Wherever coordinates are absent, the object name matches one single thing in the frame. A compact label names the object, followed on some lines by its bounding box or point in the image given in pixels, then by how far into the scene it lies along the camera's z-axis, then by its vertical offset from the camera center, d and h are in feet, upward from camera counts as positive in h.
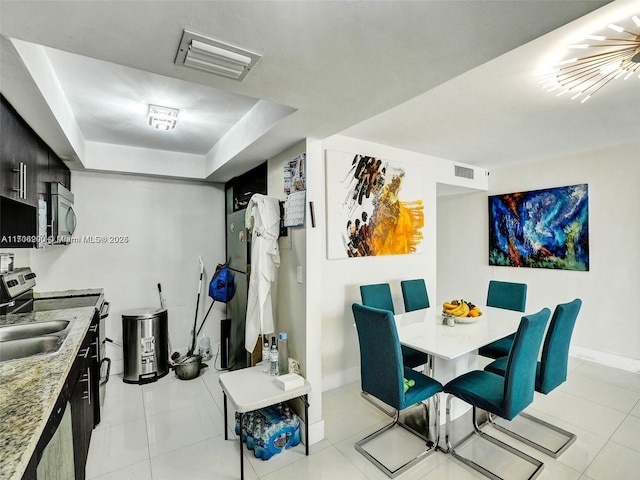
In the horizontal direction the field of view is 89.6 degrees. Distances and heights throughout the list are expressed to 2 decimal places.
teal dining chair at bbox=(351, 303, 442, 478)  6.44 -2.86
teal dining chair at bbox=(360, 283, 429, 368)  9.01 -1.92
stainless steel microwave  8.15 +0.79
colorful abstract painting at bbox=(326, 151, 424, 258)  10.46 +1.15
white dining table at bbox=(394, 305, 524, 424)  7.06 -2.33
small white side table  6.47 -3.22
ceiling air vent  4.10 +2.52
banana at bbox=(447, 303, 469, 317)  8.82 -1.97
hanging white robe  8.55 -0.65
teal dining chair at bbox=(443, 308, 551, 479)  6.08 -3.13
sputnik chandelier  5.54 +3.40
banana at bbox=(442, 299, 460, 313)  9.05 -1.90
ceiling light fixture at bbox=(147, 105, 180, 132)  8.00 +3.19
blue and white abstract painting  12.78 +0.44
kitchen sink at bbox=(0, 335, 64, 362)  5.74 -1.87
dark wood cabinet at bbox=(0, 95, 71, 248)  5.57 +1.35
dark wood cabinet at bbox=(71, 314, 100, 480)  5.41 -3.04
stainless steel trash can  10.77 -3.47
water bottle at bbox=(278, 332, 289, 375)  8.22 -3.03
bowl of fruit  8.75 -2.03
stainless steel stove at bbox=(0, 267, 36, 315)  7.17 -1.14
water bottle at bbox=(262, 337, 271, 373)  7.83 -2.96
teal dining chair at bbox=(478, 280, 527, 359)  9.84 -2.12
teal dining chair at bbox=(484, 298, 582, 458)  6.92 -2.72
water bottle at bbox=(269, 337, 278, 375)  7.68 -2.89
